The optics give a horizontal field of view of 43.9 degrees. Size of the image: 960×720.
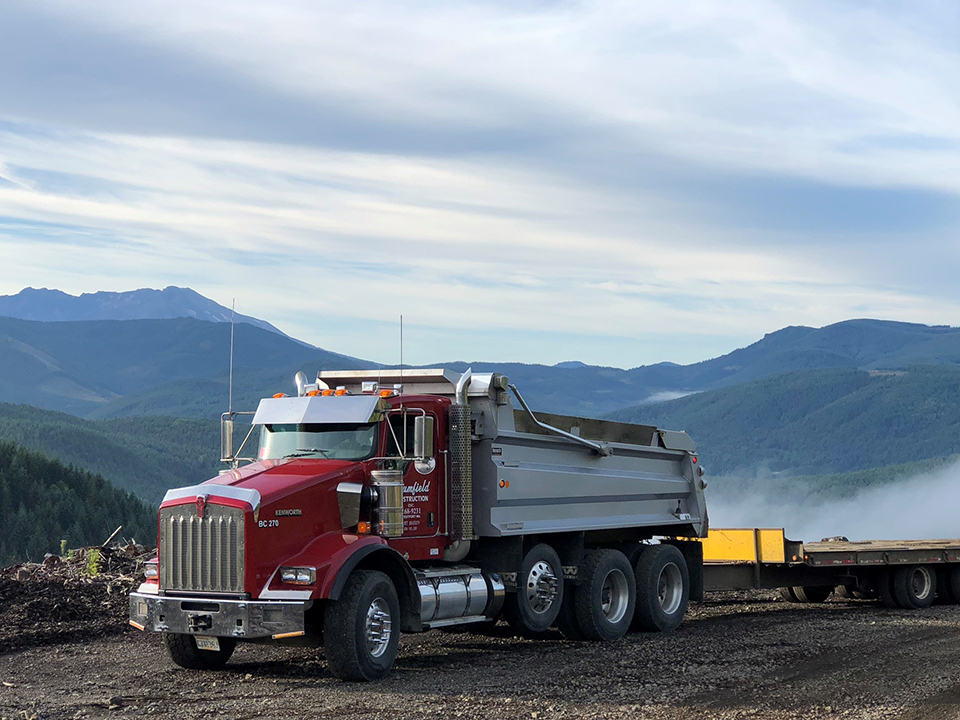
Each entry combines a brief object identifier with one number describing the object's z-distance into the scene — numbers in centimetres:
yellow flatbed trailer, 1777
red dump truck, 1095
